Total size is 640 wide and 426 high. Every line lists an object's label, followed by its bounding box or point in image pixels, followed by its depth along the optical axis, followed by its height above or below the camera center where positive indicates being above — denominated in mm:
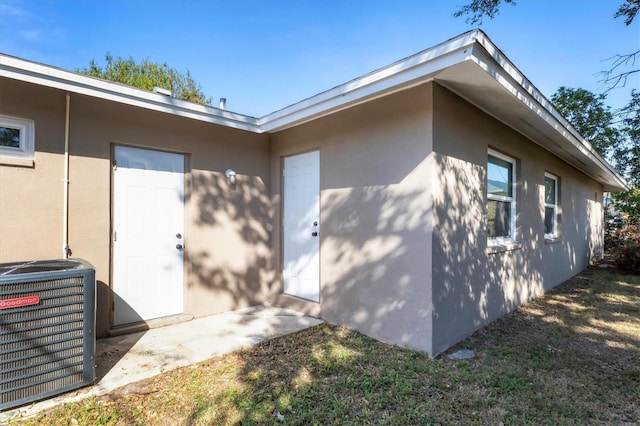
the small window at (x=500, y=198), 4711 +275
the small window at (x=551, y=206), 7040 +230
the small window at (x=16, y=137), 3234 +764
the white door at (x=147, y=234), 3934 -247
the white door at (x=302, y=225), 4684 -153
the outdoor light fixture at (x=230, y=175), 4797 +576
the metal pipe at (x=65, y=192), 3494 +226
